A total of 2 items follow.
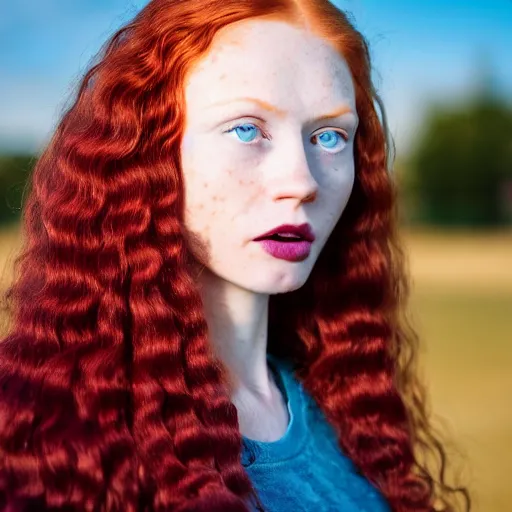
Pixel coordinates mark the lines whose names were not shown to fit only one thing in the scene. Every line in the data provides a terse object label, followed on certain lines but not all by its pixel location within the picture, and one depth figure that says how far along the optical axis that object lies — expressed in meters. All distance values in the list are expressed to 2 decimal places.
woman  1.45
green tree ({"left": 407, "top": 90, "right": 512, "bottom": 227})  26.28
